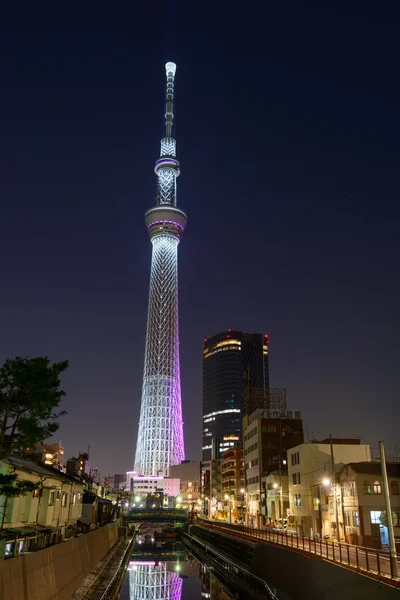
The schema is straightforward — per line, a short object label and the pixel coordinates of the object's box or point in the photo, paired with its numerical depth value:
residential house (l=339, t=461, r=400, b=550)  37.47
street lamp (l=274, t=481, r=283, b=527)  62.06
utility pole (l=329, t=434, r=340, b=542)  40.90
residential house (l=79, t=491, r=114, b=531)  55.55
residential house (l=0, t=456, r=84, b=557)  26.85
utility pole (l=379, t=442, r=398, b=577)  21.08
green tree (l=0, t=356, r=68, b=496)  22.72
